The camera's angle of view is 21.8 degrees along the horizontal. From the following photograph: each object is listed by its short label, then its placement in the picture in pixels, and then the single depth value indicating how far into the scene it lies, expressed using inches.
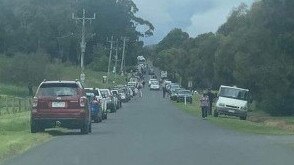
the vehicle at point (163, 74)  6998.5
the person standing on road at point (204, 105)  1841.4
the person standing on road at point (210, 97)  2032.0
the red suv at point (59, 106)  1072.2
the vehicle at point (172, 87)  3809.1
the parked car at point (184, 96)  3336.6
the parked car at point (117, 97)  2395.7
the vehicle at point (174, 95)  3542.8
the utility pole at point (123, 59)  5953.7
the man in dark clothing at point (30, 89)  3260.3
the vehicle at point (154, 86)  5703.7
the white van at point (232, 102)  2043.6
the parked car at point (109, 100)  1979.7
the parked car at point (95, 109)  1494.8
